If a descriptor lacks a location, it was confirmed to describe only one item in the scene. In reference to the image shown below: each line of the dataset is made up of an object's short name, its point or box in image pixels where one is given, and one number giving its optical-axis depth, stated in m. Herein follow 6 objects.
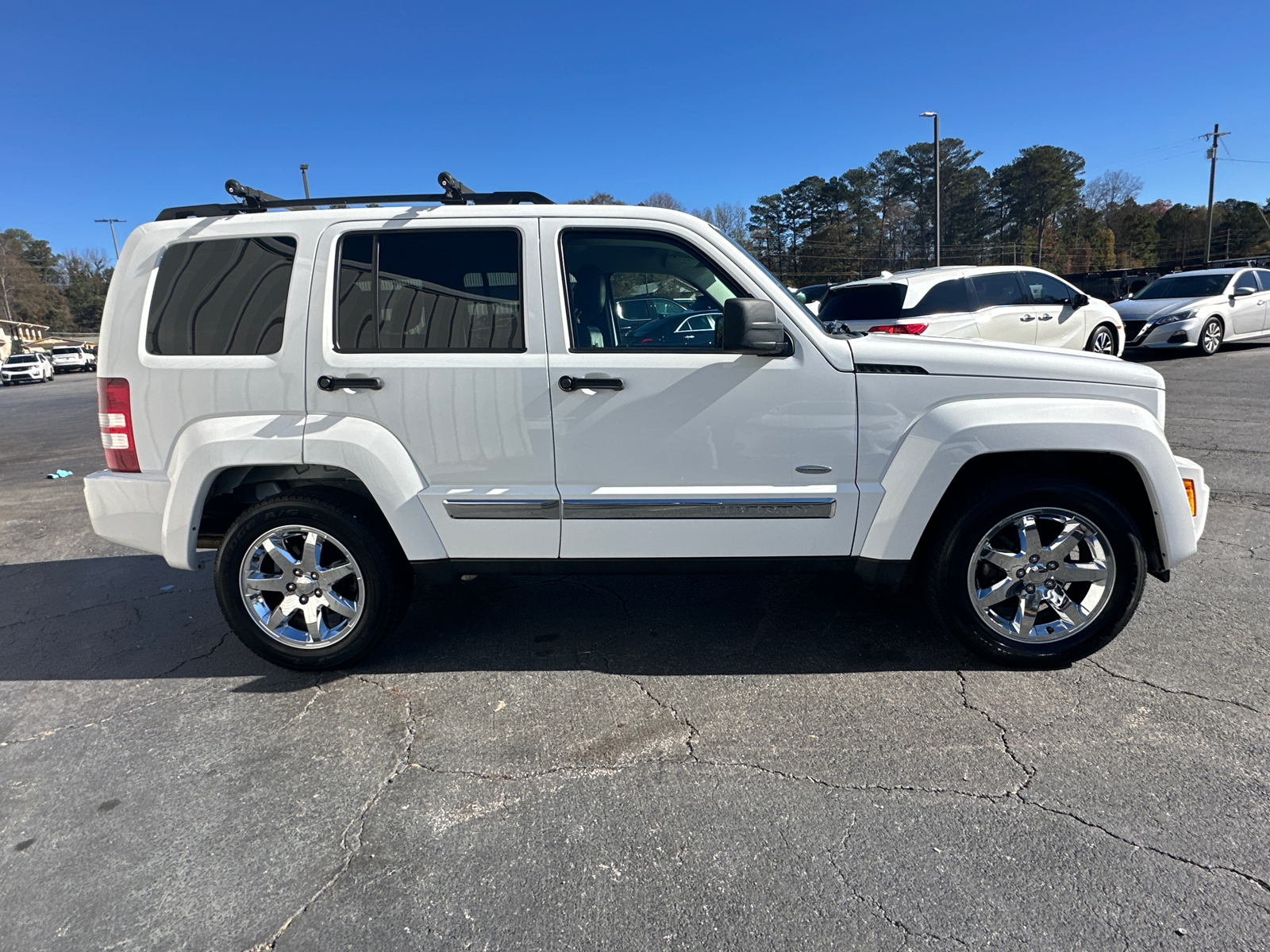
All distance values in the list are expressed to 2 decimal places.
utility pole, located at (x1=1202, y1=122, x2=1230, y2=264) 47.66
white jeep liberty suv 3.23
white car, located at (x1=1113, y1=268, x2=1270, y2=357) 14.59
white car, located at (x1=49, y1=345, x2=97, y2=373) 49.00
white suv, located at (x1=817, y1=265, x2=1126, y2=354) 9.78
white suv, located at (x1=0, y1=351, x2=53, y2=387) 40.06
